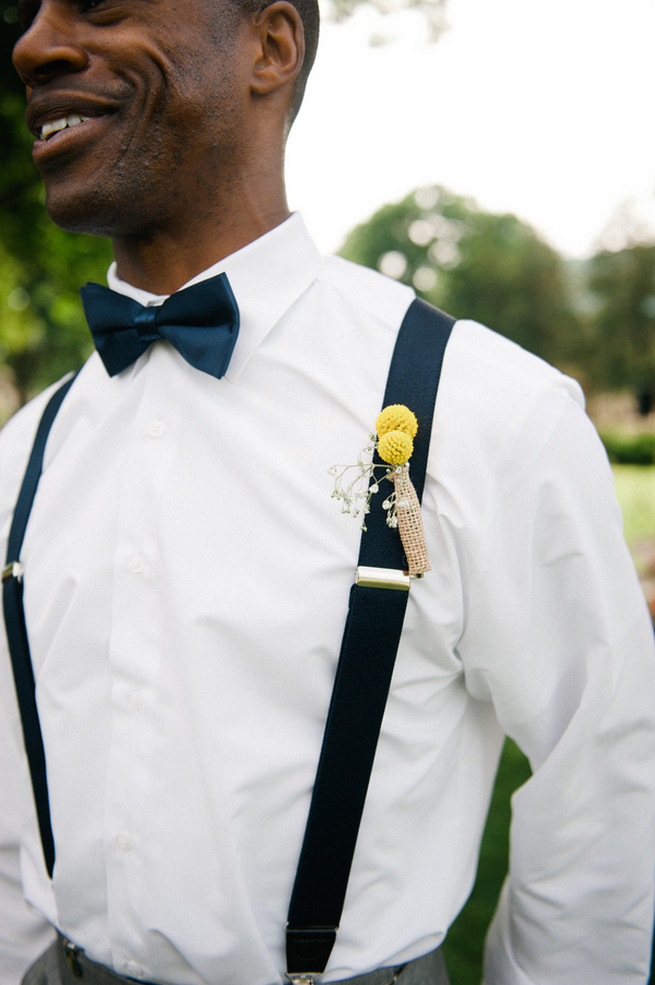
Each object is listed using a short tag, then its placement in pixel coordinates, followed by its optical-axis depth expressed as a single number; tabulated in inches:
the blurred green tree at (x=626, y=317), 978.1
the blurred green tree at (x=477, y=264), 1320.1
